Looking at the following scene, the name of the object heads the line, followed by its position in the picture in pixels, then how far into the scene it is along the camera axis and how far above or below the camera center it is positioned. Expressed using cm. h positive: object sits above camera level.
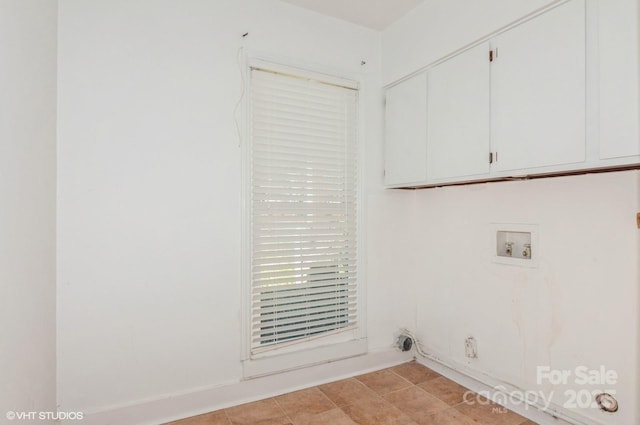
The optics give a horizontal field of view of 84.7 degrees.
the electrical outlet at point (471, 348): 242 -94
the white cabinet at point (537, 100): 148 +58
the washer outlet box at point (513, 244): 214 -20
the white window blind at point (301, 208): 240 +2
